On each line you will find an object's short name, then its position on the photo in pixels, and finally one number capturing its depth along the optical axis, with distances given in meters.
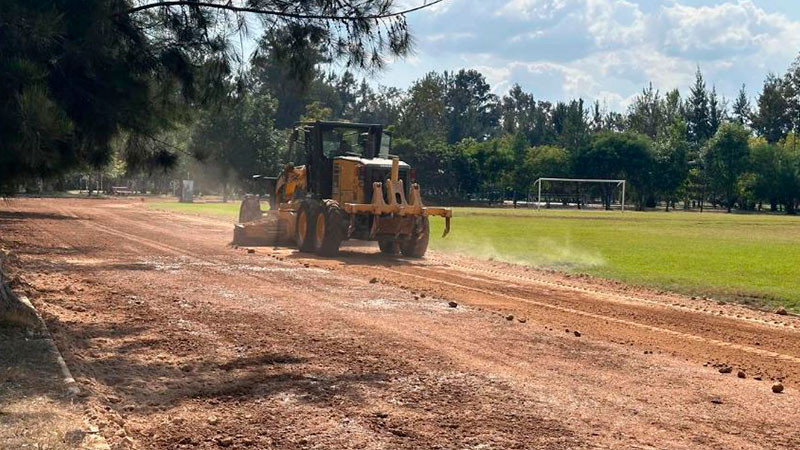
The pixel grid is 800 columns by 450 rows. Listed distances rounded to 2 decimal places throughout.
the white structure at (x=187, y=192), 75.06
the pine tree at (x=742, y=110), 141.50
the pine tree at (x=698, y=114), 130.62
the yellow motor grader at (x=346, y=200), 22.22
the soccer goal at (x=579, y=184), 96.01
